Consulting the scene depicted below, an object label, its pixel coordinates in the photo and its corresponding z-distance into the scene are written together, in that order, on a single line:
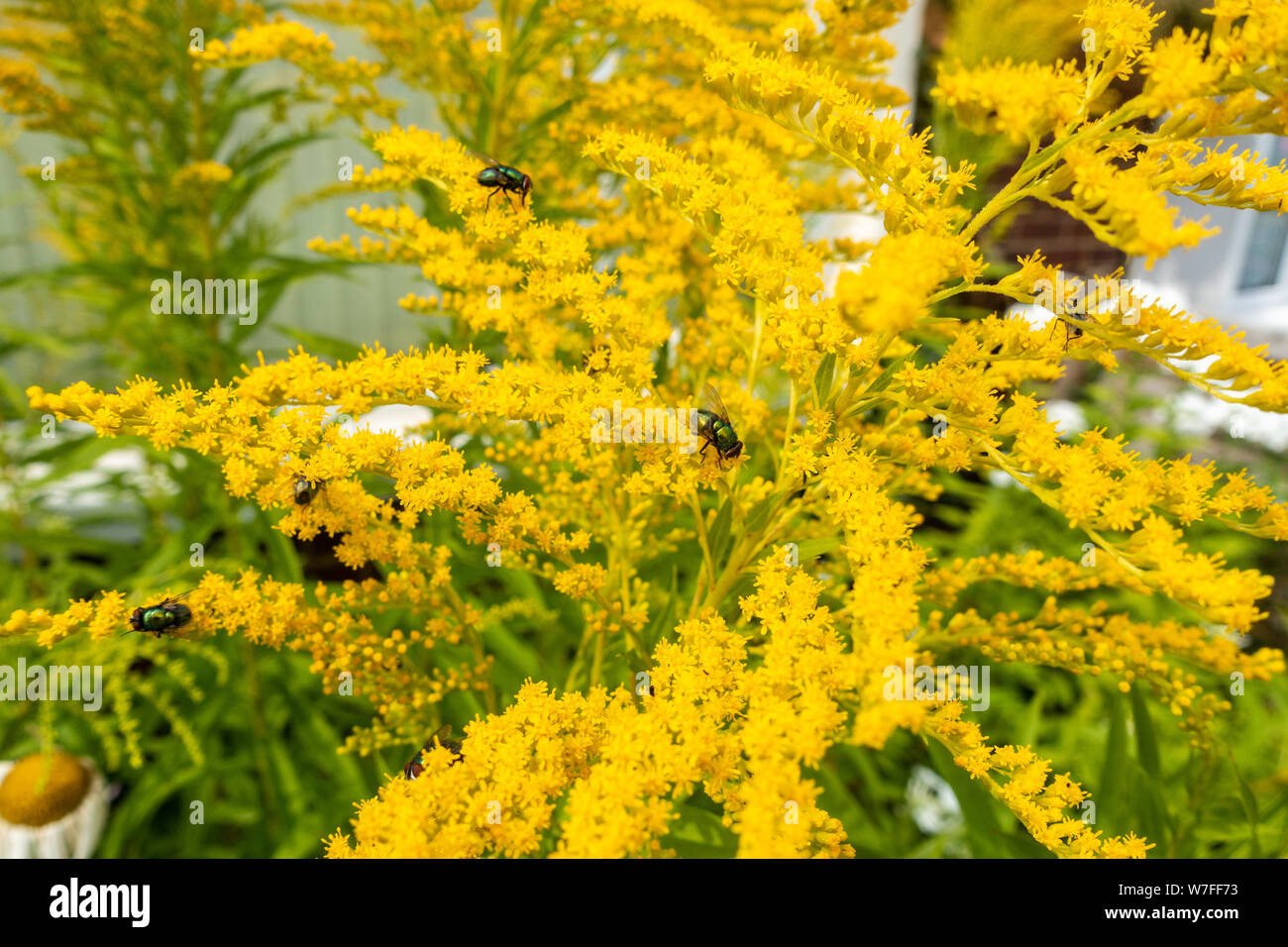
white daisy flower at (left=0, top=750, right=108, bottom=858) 0.26
